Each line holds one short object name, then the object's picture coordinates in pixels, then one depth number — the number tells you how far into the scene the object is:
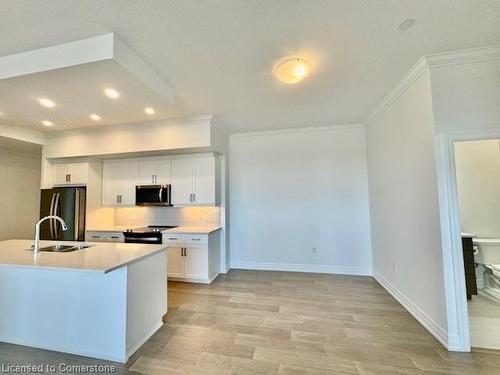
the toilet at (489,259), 3.07
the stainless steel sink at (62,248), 2.50
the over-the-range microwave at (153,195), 4.03
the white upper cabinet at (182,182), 4.03
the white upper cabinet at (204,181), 3.96
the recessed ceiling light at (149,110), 2.89
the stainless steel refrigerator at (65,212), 3.96
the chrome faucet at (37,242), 2.26
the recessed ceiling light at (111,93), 2.35
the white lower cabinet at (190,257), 3.75
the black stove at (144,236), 3.88
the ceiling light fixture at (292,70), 2.21
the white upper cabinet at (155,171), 4.12
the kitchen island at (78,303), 1.94
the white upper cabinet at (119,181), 4.23
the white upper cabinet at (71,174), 4.14
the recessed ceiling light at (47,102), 2.57
